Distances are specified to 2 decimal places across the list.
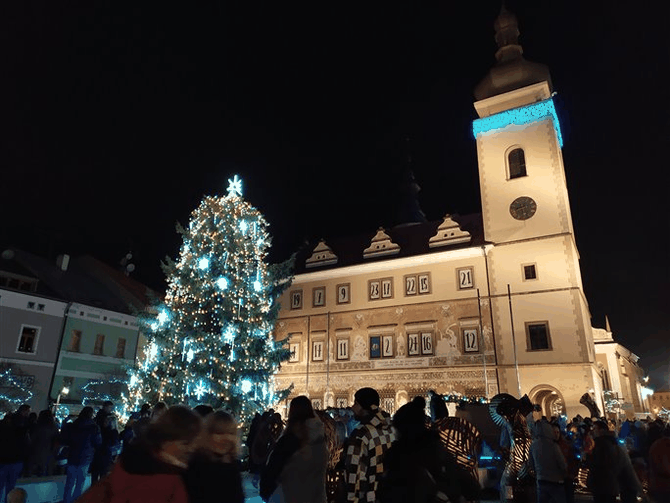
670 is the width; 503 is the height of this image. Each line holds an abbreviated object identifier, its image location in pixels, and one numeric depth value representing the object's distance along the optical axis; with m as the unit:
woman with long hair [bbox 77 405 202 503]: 2.38
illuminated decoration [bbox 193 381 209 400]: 13.70
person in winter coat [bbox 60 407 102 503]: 8.02
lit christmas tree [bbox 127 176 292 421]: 13.82
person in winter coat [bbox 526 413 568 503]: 6.02
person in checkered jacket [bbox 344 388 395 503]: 3.80
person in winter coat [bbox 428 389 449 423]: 6.83
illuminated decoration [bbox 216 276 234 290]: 14.68
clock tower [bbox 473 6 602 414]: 24.27
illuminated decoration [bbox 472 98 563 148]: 28.41
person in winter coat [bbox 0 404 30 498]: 6.74
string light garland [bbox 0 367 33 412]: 21.22
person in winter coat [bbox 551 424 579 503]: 8.39
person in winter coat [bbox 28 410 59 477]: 9.60
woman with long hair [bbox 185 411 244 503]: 2.79
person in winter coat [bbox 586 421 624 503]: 6.08
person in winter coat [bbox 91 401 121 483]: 8.63
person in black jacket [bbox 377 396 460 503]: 3.26
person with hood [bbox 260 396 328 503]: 3.97
